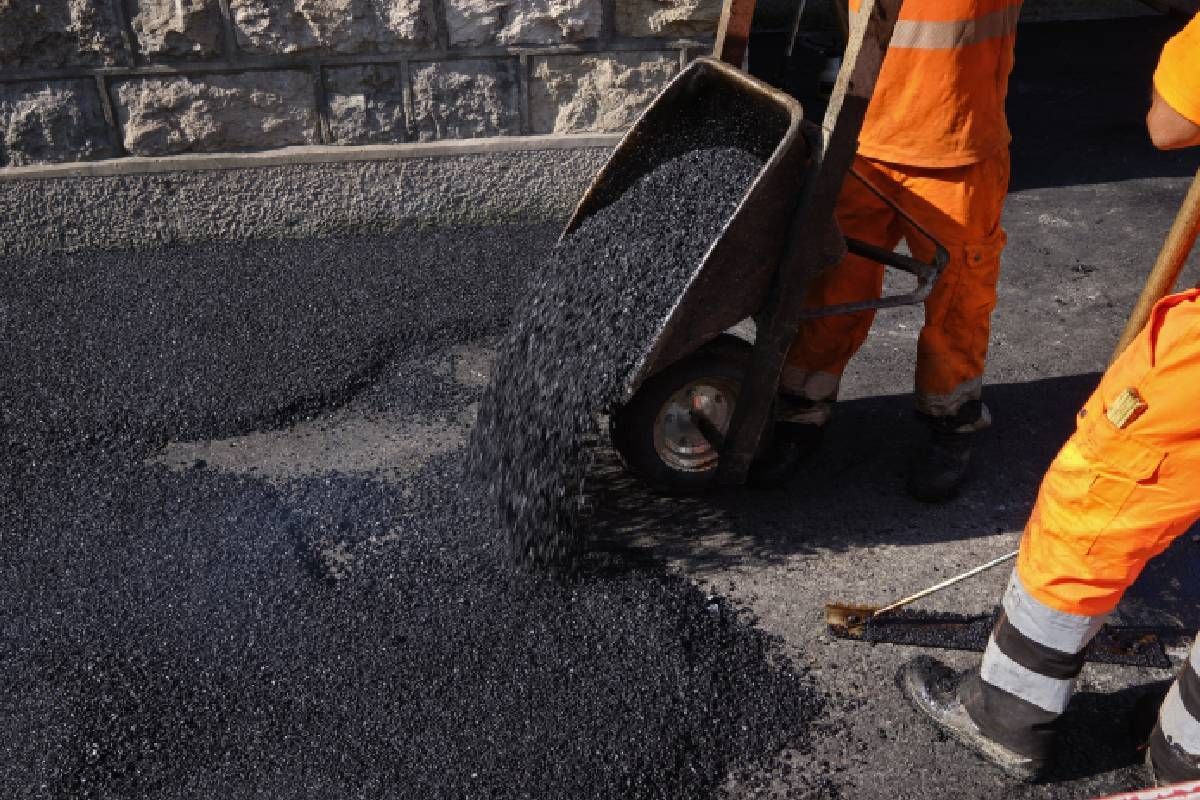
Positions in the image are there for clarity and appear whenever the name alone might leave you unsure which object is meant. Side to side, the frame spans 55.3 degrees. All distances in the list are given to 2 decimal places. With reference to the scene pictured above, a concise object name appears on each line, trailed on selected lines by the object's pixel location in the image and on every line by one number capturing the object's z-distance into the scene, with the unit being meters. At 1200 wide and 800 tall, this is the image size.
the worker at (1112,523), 2.12
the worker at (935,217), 3.05
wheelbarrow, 2.80
